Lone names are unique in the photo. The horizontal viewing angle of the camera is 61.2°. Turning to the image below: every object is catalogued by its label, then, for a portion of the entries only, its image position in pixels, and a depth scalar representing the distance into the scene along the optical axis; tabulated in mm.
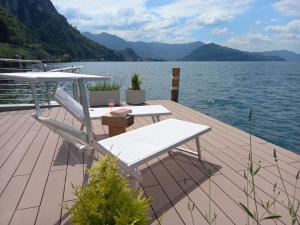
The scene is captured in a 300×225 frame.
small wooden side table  4332
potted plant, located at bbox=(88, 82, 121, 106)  8070
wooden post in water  8773
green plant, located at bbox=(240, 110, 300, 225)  2618
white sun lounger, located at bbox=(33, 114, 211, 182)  2633
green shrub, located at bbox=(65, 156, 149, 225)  1389
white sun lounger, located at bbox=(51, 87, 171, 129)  3797
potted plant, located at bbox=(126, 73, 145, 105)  8383
